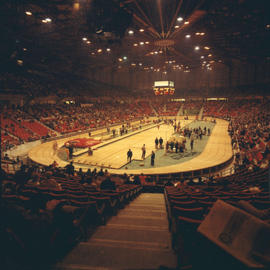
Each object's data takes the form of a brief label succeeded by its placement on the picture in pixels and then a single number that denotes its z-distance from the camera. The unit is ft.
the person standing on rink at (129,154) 53.42
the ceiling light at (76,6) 53.60
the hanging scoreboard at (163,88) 101.05
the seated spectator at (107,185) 20.86
